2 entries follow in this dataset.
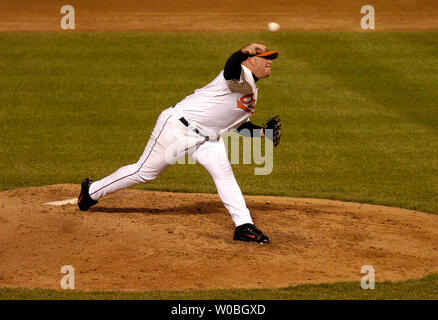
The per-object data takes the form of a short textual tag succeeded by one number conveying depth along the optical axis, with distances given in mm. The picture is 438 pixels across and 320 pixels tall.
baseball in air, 13341
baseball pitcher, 13055
